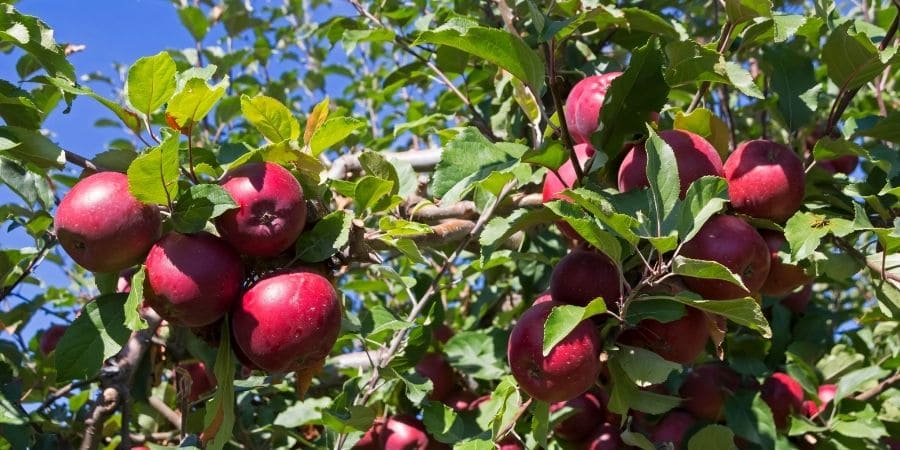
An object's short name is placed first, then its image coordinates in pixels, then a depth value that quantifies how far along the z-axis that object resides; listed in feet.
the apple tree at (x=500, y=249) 3.85
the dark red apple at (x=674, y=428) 5.79
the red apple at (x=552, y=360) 3.99
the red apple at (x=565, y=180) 4.66
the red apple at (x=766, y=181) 4.53
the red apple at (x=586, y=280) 4.28
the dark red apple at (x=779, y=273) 4.74
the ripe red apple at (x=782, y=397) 6.25
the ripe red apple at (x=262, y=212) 3.84
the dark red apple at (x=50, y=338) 7.13
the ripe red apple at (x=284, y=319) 3.80
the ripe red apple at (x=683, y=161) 4.30
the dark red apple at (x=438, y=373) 6.77
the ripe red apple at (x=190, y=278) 3.69
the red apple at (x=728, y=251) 4.14
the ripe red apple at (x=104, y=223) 3.70
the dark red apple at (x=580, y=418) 5.65
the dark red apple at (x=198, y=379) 6.99
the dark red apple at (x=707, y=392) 6.08
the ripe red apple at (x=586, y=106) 4.65
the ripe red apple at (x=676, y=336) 4.19
